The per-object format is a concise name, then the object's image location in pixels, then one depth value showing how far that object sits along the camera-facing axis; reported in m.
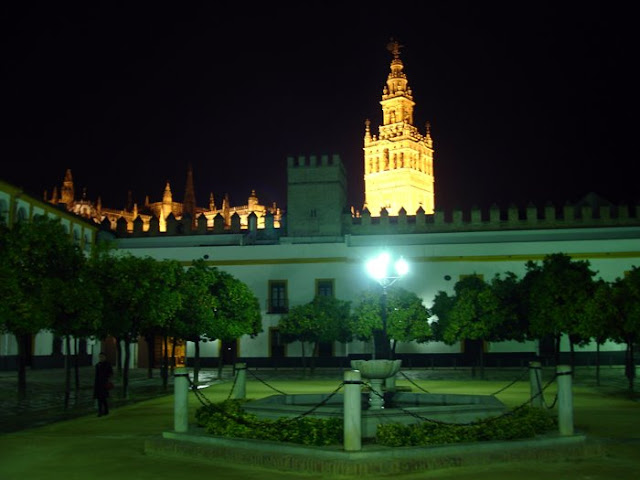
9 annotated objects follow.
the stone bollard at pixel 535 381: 14.34
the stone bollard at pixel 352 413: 9.25
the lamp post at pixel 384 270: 20.39
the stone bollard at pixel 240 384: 16.16
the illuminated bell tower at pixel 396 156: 87.00
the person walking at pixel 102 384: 14.93
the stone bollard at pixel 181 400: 11.12
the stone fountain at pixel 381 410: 10.95
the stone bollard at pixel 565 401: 10.75
